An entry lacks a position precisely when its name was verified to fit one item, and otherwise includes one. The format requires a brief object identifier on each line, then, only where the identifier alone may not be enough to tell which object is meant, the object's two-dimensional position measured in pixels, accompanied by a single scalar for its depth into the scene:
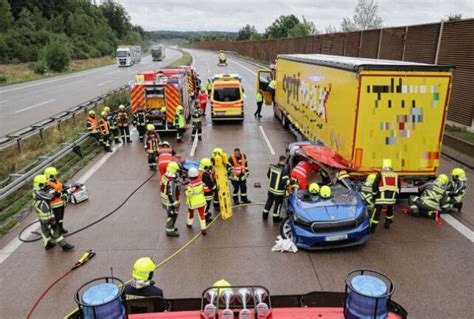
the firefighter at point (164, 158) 10.62
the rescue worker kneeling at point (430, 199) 9.23
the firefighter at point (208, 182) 9.33
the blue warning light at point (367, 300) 3.36
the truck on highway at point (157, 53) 75.88
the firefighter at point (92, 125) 15.53
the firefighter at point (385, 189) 8.48
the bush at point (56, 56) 53.59
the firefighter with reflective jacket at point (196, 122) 17.17
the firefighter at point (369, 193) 8.69
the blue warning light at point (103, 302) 3.33
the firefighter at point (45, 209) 7.85
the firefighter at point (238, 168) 10.12
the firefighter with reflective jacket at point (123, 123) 16.75
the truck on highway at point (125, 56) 62.97
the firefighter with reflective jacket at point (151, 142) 13.08
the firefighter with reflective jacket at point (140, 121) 16.56
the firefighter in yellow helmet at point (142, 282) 5.14
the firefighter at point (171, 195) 8.51
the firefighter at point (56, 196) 8.20
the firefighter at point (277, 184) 8.91
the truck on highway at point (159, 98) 18.00
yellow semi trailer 9.05
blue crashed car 7.74
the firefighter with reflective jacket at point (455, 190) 9.26
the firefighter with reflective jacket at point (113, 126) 16.34
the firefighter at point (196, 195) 8.56
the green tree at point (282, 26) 92.31
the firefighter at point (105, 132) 15.58
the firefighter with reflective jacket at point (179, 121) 16.58
